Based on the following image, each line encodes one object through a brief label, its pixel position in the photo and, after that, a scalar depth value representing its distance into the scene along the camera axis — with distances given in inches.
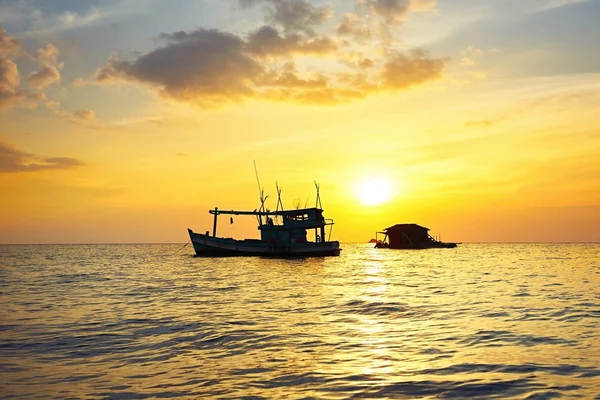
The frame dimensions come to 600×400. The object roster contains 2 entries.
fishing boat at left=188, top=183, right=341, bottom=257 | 3080.7
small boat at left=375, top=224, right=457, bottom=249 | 4918.8
